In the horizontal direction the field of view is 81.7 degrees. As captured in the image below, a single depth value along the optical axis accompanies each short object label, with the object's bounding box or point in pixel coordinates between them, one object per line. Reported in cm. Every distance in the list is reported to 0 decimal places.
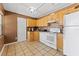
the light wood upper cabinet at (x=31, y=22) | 349
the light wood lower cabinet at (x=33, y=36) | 335
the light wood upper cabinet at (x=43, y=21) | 302
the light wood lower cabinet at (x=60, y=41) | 184
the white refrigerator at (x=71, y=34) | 120
